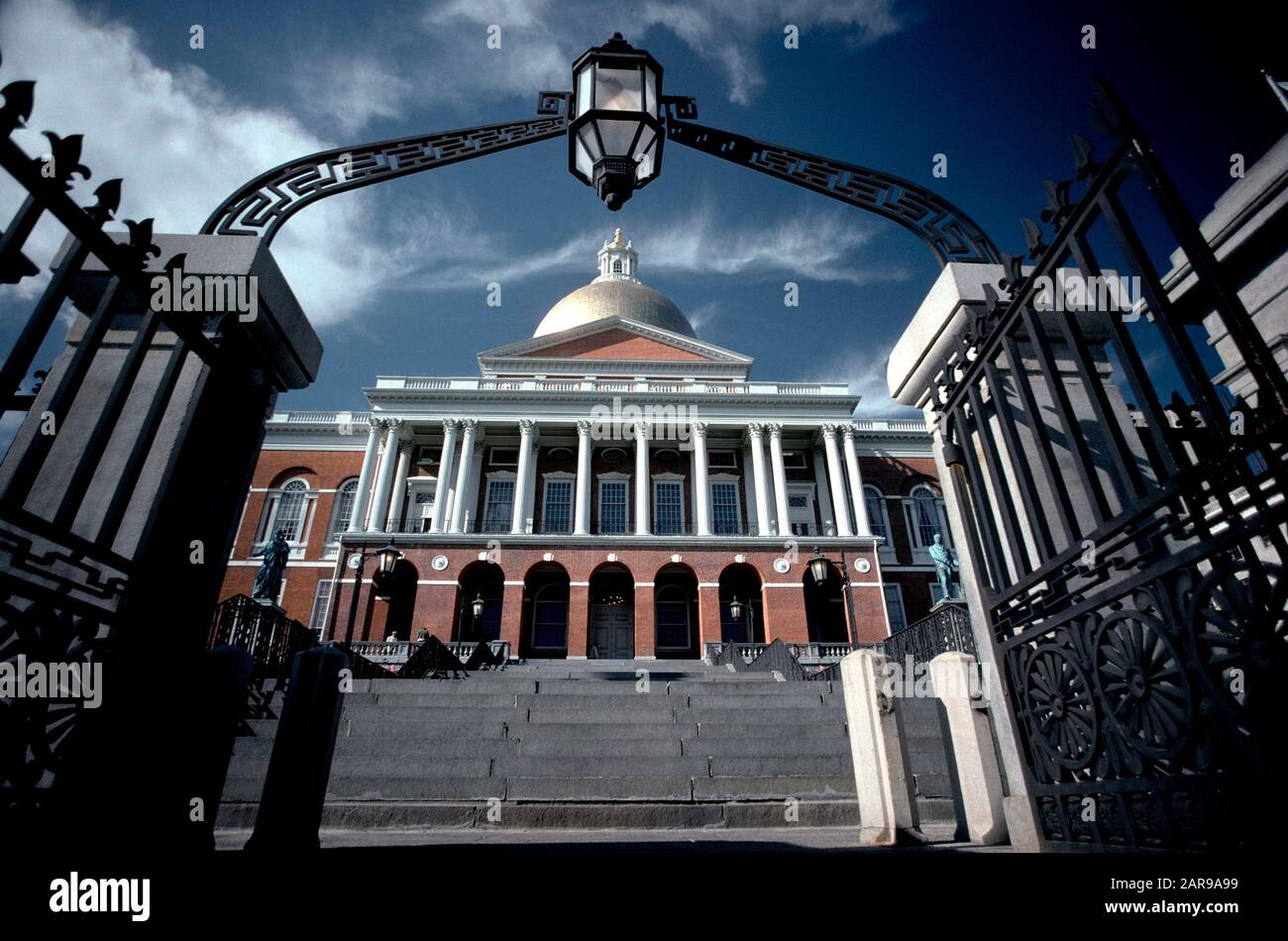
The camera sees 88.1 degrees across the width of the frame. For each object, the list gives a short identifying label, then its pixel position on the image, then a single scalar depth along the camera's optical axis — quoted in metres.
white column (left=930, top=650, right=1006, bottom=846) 4.05
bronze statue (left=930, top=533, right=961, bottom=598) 18.52
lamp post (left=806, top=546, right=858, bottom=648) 17.30
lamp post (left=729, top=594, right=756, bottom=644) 31.17
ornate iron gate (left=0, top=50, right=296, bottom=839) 2.16
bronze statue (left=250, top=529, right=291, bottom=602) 17.02
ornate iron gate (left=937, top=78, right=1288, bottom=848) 1.88
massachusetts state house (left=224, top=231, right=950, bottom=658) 30.16
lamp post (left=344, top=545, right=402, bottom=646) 16.30
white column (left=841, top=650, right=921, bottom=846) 4.97
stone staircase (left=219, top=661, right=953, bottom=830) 6.81
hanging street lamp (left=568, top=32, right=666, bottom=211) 3.62
